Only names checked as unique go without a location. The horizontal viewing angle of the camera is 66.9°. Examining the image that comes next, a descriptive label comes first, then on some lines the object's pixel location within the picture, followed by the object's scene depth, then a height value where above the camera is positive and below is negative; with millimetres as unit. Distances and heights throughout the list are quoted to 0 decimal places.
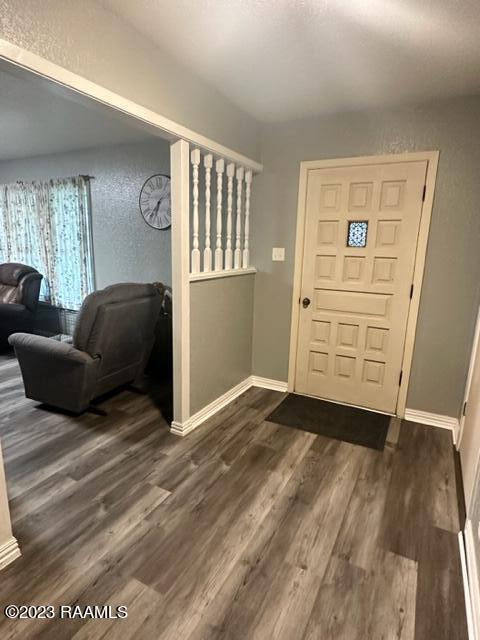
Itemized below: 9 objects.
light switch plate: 3209 -66
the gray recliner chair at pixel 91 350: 2576 -805
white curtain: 4473 +81
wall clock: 3836 +430
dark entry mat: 2680 -1348
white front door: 2764 -228
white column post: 2287 -239
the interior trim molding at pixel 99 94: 1333 +655
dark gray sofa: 4309 -718
